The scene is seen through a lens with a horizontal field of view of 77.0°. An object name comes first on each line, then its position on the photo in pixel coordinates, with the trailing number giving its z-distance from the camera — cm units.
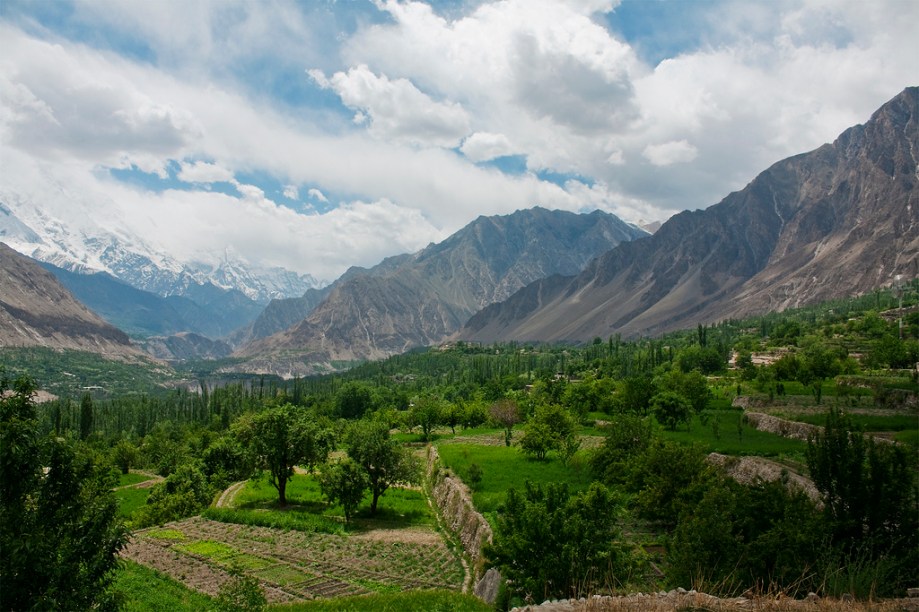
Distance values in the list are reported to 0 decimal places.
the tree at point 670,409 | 7275
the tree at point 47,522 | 1473
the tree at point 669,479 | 3497
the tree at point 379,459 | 5403
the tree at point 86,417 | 14500
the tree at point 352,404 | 15788
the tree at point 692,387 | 8062
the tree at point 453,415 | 11797
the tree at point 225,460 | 7644
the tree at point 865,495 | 2214
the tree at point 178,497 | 5769
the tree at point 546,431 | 6762
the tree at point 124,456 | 10731
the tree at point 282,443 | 5994
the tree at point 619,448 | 4828
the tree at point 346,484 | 5159
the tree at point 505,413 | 11519
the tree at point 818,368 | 8838
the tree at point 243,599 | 2072
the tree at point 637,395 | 9012
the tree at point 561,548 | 2331
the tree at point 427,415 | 10981
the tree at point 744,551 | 2119
